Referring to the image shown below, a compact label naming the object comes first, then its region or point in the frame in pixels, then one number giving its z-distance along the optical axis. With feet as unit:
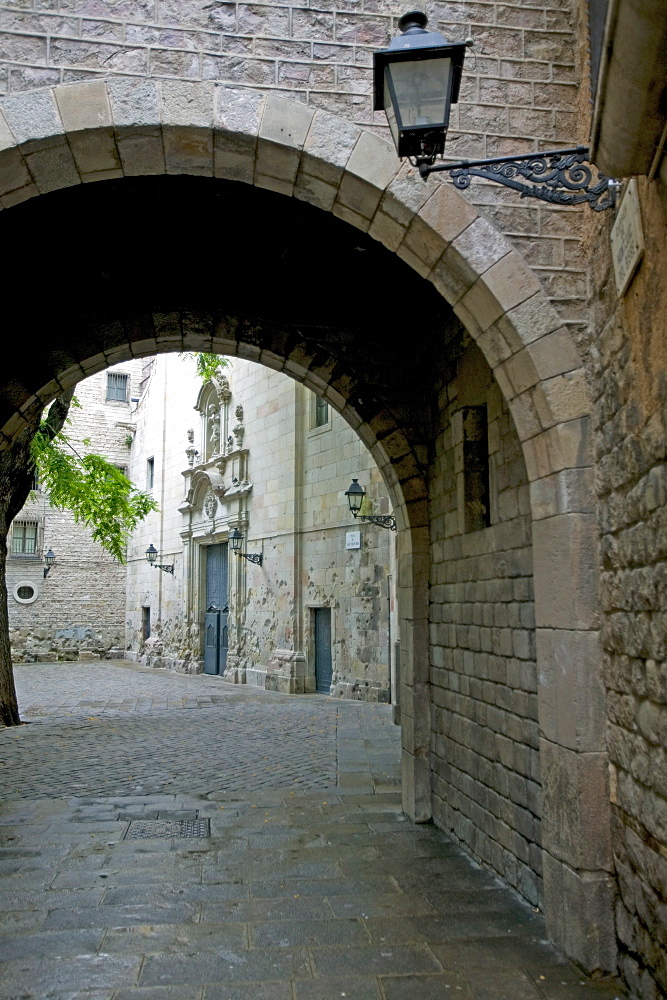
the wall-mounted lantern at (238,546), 49.52
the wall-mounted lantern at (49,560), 74.69
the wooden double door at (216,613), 56.24
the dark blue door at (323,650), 43.78
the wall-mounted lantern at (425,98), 9.46
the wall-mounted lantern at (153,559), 66.13
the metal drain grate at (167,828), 16.60
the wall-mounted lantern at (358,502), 34.11
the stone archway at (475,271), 10.72
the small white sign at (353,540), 41.16
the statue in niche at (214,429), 57.88
